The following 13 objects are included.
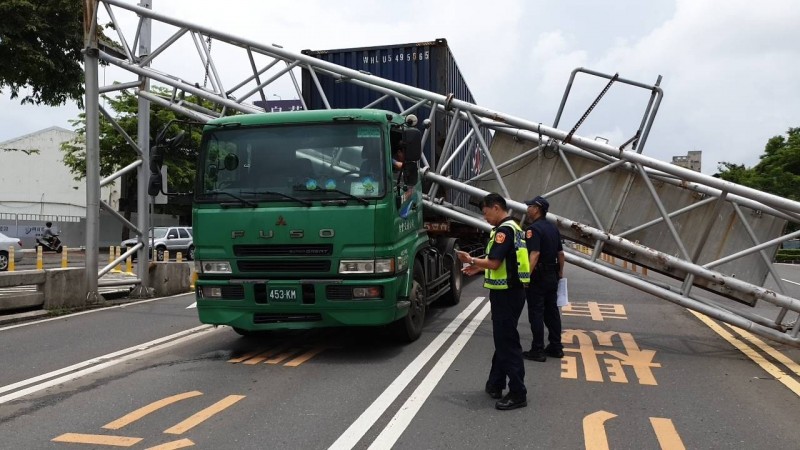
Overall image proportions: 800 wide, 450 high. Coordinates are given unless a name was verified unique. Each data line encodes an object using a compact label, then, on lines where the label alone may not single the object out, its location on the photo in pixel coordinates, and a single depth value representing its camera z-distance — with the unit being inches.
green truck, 241.8
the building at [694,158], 3471.0
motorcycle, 1220.5
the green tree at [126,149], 1189.7
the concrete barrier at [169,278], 488.4
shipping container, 401.1
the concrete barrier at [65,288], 387.9
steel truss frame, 275.0
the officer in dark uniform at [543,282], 258.8
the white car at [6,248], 719.1
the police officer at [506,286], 193.6
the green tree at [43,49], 549.0
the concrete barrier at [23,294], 360.2
